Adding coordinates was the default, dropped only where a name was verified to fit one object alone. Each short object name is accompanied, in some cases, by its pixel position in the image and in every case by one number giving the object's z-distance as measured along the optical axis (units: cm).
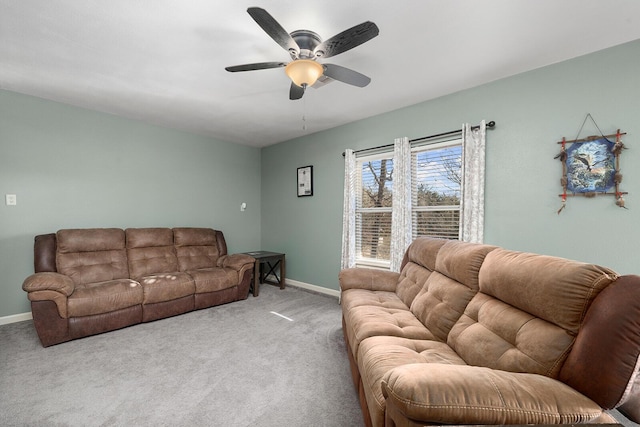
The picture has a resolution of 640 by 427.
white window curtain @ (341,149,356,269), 401
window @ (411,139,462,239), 319
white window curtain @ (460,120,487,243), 286
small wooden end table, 427
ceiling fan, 163
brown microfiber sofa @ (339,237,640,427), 89
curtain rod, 283
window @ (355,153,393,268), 385
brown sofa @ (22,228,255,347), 264
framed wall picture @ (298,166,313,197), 463
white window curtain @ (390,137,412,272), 346
